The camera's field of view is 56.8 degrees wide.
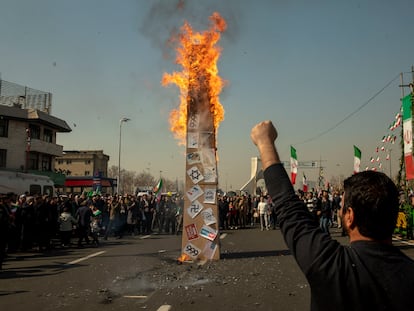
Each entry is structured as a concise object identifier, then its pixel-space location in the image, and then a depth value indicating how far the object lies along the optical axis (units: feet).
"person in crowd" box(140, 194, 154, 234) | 70.13
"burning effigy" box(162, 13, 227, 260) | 37.19
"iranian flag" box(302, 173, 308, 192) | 114.56
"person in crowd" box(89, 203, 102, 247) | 52.37
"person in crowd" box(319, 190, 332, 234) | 55.57
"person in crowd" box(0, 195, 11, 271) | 34.53
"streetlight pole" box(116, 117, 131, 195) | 133.65
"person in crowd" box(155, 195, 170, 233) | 69.92
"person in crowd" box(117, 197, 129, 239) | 62.90
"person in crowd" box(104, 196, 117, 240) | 61.67
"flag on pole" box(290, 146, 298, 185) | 86.37
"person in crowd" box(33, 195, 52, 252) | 47.80
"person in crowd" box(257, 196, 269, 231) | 72.69
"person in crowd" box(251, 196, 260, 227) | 83.49
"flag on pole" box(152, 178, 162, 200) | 87.70
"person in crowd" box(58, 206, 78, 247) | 50.47
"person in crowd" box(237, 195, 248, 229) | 80.64
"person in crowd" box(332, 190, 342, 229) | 69.28
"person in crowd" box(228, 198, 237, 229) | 80.48
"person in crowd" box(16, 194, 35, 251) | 46.91
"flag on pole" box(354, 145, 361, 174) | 69.51
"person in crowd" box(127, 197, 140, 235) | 64.85
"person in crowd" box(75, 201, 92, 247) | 51.26
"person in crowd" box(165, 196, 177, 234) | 68.54
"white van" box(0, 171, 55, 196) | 67.15
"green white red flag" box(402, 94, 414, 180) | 49.03
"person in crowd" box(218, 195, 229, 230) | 76.02
